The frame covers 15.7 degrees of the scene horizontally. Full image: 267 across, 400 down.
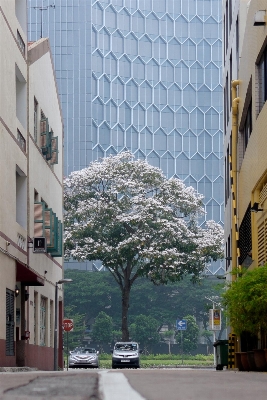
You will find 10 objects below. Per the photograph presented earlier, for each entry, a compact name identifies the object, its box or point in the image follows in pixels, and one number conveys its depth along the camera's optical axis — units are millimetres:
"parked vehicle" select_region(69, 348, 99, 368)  57688
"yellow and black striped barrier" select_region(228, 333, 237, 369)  32594
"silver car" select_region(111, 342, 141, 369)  55625
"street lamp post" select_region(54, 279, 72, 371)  45438
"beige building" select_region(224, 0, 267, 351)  27034
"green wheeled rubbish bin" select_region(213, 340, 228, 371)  33194
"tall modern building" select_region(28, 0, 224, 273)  147875
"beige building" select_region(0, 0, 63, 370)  33281
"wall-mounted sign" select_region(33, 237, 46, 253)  38350
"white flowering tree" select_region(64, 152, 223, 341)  60844
